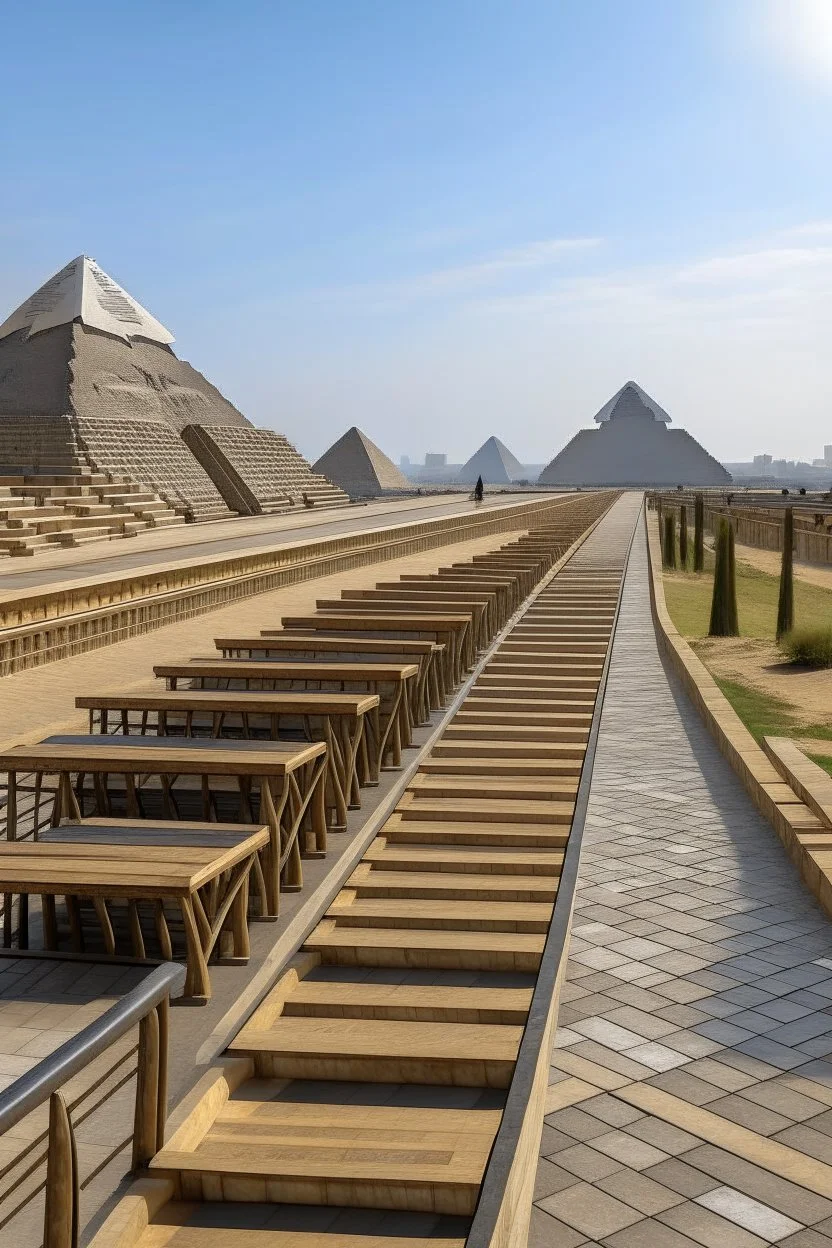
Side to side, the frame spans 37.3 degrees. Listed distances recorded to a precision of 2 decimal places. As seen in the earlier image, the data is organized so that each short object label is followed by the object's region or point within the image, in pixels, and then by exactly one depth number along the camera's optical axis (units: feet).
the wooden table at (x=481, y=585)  40.36
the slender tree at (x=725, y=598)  58.59
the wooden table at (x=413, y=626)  28.91
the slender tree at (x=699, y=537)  106.63
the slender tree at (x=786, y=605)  57.16
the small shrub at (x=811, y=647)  46.60
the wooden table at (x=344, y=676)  21.47
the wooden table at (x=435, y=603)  34.24
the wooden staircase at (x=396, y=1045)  8.91
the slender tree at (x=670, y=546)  103.81
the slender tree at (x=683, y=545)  106.63
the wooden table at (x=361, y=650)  25.79
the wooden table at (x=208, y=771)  14.82
